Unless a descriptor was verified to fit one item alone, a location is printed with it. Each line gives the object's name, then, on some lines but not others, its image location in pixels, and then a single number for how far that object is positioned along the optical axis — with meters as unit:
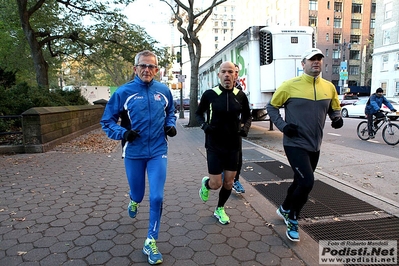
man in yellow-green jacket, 3.06
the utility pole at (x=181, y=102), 23.27
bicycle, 9.55
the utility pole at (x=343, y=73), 35.24
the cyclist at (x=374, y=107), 9.93
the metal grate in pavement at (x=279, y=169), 5.74
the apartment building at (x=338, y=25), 58.44
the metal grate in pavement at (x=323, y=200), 3.89
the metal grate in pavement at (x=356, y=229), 3.21
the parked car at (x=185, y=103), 35.49
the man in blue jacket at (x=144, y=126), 2.89
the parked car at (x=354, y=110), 21.14
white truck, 9.79
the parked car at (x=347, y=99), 28.65
